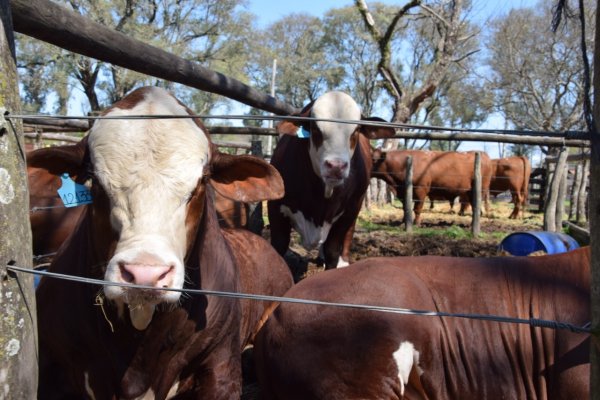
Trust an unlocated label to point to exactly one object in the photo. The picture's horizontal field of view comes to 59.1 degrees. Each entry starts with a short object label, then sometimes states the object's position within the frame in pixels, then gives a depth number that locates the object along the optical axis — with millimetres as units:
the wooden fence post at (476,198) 10406
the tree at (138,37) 20969
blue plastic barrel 4660
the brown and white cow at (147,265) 1865
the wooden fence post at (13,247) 1435
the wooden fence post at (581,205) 13461
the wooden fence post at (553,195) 7824
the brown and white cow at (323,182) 5195
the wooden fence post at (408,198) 10791
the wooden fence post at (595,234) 1334
